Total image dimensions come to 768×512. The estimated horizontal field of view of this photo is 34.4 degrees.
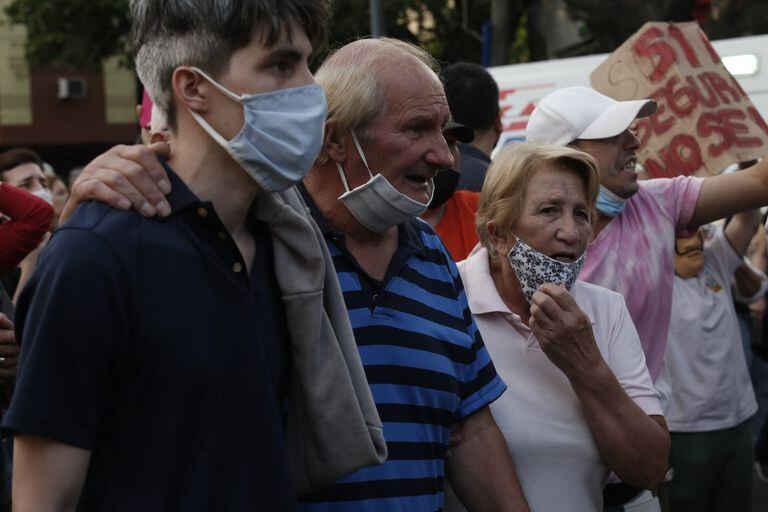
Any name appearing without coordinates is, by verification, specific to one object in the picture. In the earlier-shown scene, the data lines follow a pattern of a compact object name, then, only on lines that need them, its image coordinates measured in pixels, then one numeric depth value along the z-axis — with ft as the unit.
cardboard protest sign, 16.33
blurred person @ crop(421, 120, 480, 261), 15.51
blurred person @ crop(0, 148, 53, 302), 22.36
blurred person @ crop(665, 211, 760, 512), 17.76
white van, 28.60
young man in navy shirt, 6.68
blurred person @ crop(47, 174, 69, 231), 26.78
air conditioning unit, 99.40
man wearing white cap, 13.19
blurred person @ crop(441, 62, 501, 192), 18.70
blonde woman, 10.60
